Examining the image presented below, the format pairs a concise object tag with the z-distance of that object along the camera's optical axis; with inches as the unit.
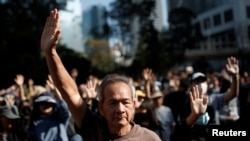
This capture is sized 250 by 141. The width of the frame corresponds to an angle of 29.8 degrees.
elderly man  106.9
